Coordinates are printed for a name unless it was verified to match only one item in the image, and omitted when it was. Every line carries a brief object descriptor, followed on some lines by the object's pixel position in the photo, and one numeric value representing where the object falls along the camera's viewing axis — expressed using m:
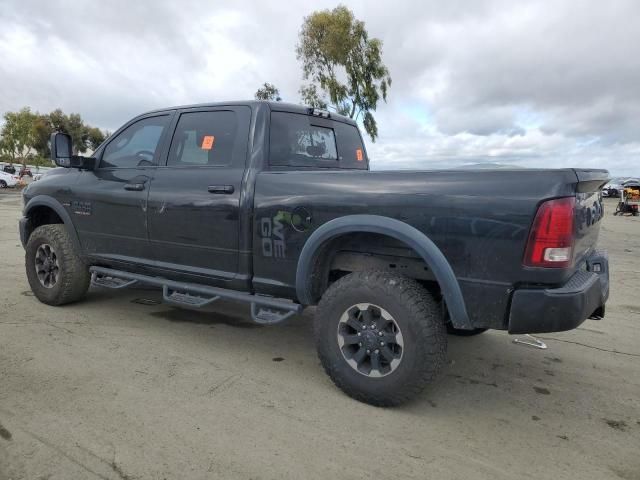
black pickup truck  2.54
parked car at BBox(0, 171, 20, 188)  27.48
